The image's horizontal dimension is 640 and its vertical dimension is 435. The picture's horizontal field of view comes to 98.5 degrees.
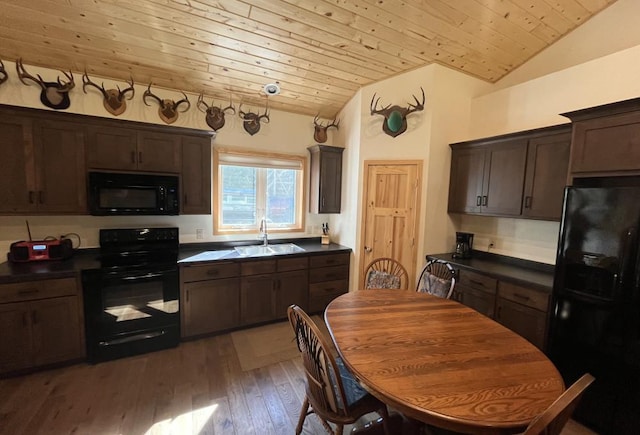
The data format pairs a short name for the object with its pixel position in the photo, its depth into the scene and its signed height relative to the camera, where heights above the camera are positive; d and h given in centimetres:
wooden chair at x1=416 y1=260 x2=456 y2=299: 237 -71
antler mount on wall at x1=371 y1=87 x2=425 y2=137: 311 +95
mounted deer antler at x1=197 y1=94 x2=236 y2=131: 326 +94
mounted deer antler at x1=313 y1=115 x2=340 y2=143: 393 +94
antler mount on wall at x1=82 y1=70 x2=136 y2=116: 280 +95
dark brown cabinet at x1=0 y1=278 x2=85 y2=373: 217 -112
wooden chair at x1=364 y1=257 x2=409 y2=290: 262 -79
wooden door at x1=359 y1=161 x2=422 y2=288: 319 -17
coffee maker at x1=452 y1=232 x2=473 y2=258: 313 -51
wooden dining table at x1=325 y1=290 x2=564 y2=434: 103 -78
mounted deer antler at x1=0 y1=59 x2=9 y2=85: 247 +100
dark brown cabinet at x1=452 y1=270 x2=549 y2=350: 224 -90
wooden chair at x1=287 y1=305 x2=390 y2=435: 132 -100
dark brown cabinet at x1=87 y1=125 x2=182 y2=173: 262 +40
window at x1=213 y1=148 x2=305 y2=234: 353 +4
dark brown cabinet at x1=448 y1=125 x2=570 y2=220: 242 +28
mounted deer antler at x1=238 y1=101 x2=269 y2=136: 347 +92
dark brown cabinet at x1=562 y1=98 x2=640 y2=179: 175 +44
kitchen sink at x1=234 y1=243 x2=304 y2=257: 324 -69
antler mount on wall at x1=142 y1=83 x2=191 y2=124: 306 +92
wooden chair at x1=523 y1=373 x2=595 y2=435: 81 -63
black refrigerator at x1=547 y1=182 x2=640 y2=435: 168 -65
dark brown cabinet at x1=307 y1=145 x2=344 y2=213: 375 +25
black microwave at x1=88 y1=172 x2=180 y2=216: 262 -4
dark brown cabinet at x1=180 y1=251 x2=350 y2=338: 286 -109
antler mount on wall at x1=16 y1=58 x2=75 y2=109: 259 +91
